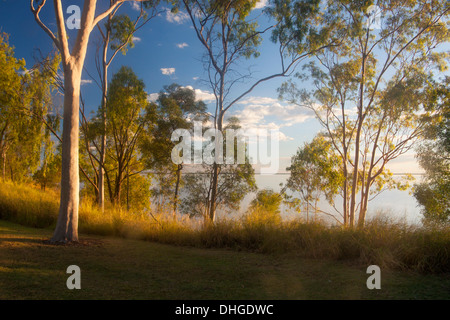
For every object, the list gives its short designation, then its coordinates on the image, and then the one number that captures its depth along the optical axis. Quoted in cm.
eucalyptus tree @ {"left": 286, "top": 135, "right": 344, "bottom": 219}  2955
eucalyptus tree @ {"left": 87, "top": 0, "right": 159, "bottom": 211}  1583
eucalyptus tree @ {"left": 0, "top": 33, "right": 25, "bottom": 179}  1600
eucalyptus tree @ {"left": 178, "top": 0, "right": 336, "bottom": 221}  1394
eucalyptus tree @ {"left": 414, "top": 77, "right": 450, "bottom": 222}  1955
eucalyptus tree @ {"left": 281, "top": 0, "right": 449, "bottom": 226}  1742
